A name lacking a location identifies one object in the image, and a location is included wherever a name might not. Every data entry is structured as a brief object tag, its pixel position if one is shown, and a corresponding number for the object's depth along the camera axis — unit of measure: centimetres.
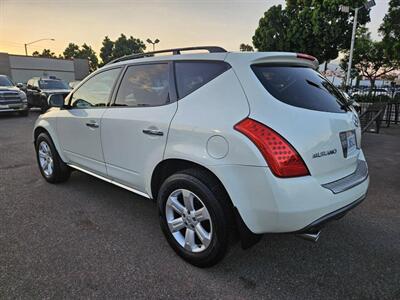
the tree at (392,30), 1659
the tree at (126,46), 7894
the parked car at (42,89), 1445
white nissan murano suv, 202
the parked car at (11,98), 1238
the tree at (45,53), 10456
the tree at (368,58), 2373
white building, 4591
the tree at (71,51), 9054
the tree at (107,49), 7981
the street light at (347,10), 1402
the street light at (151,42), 3491
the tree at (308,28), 1995
